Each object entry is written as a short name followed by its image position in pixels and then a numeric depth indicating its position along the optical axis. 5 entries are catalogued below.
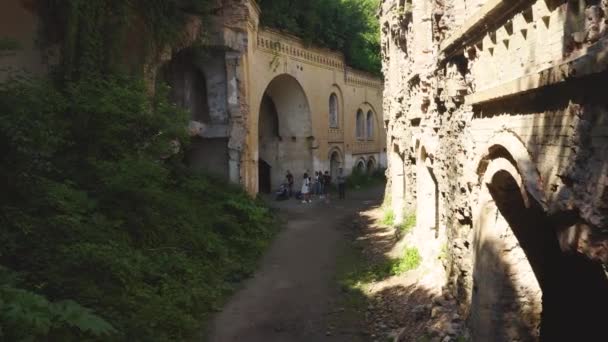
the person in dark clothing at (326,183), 22.83
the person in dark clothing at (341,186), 22.16
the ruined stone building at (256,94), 14.46
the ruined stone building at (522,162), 3.24
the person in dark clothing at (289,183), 22.10
